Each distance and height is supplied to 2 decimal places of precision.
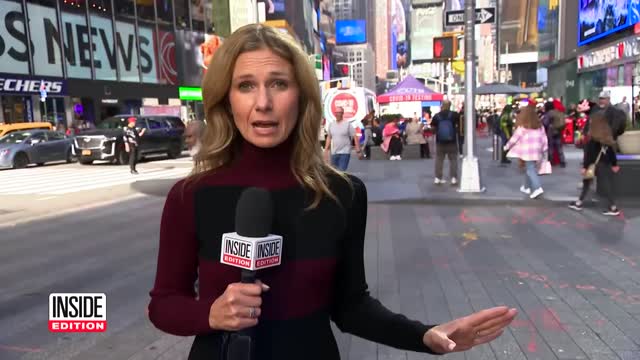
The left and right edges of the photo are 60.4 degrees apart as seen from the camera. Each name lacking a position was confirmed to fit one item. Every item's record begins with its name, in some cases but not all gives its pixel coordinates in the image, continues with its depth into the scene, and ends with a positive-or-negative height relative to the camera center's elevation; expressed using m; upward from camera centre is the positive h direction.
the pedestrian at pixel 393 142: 20.80 -1.17
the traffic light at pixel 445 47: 12.80 +1.45
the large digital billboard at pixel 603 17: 30.55 +5.32
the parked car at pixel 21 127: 22.25 -0.10
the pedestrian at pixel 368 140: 21.71 -1.11
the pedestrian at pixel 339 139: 12.34 -0.58
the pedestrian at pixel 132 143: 18.22 -0.75
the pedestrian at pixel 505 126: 17.17 -0.59
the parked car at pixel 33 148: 20.86 -0.94
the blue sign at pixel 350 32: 159.38 +23.45
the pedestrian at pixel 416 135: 21.05 -0.95
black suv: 21.92 -0.77
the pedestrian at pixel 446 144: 13.12 -0.82
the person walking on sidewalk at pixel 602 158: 9.34 -0.94
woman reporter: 1.50 -0.29
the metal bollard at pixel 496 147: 18.83 -1.39
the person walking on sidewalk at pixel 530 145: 10.80 -0.75
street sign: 12.03 +2.02
